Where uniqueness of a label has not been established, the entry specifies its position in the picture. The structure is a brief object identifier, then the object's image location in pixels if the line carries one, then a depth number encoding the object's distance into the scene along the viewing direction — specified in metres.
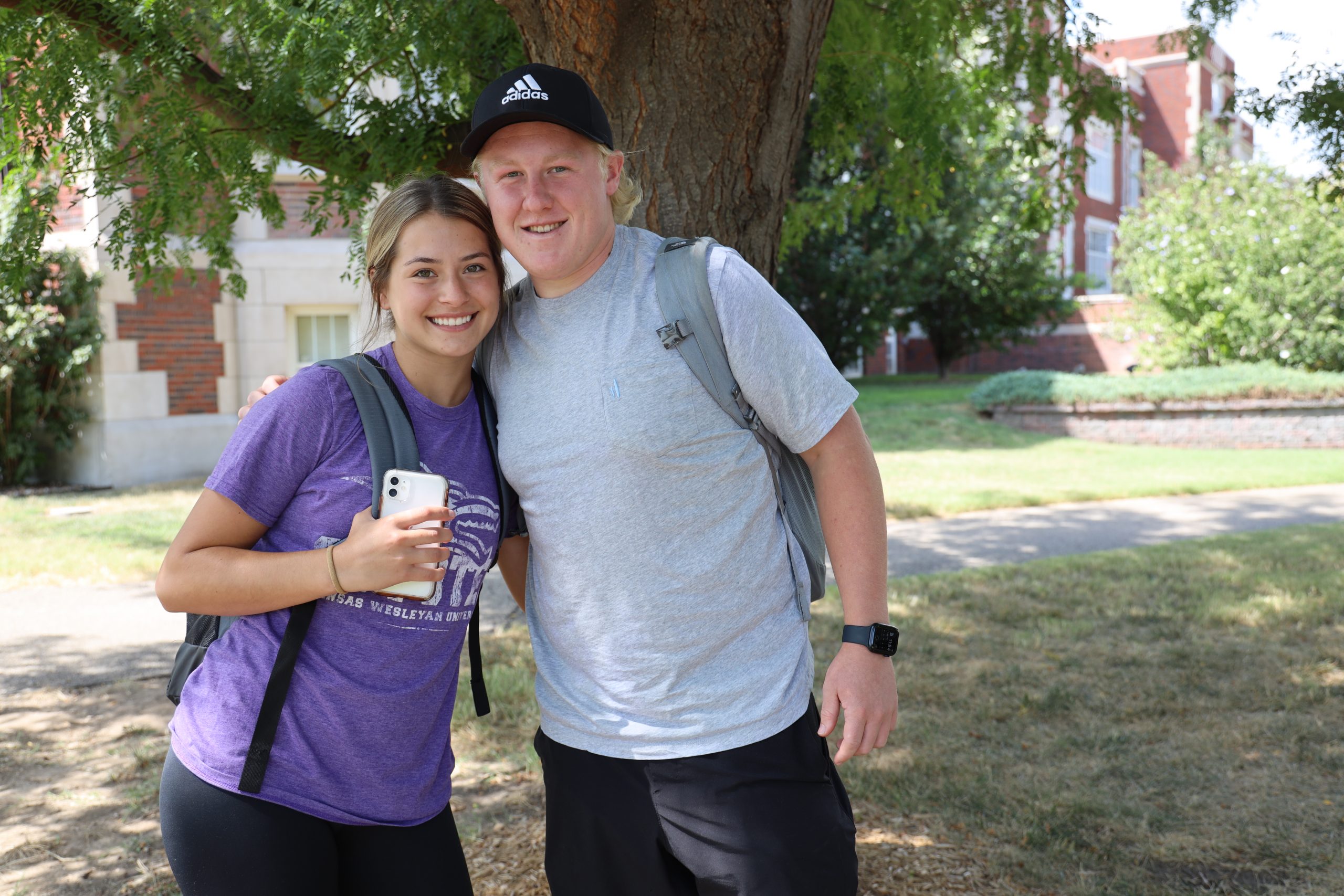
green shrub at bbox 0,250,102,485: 11.05
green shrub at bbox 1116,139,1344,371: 16.52
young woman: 1.81
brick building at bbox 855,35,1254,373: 28.36
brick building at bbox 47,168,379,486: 11.74
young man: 1.98
